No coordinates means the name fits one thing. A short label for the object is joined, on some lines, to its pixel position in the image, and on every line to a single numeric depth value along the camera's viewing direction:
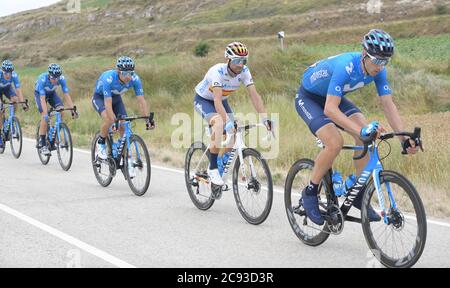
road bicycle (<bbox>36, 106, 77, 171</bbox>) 12.11
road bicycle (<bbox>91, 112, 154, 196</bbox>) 9.52
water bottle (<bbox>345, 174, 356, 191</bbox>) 5.92
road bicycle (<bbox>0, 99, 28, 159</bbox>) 14.05
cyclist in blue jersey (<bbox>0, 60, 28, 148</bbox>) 14.39
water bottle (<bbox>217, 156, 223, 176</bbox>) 8.13
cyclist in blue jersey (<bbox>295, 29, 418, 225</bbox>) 5.56
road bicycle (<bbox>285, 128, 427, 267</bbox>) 5.24
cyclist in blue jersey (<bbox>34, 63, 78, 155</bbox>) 12.37
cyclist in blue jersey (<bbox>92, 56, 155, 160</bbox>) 9.65
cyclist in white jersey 7.66
